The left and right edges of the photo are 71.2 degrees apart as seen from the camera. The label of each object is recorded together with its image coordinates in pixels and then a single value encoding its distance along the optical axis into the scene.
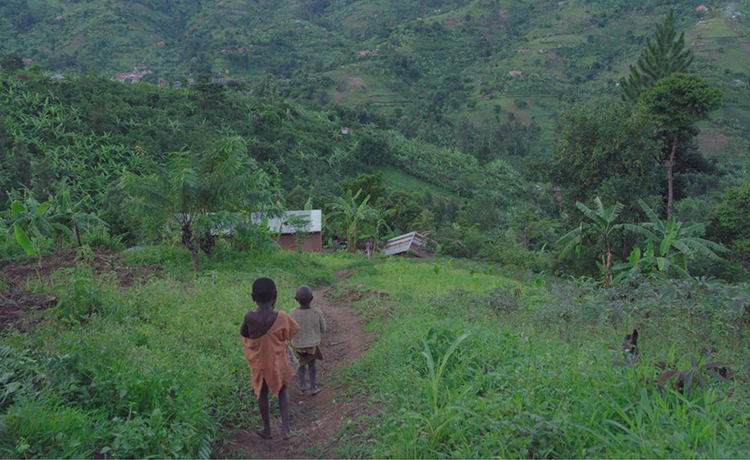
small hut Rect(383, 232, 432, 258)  21.77
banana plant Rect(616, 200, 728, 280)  9.03
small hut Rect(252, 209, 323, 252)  16.75
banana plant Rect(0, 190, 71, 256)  9.67
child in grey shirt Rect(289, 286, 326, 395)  4.96
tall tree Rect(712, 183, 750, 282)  17.94
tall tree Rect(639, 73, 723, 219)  19.05
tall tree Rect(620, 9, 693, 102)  26.67
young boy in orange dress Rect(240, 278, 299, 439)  3.99
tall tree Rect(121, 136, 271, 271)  10.16
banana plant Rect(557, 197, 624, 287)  10.70
